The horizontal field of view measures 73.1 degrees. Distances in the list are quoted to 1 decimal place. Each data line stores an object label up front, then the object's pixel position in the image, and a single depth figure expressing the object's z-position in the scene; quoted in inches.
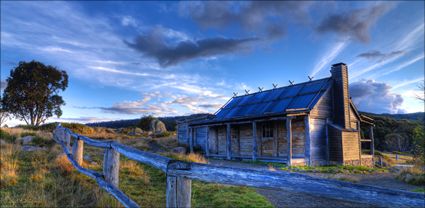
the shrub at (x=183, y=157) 503.0
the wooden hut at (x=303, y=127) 723.4
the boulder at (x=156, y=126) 1844.2
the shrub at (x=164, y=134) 1430.1
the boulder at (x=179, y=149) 924.2
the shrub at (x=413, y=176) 439.0
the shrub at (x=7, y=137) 550.0
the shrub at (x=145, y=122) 1935.3
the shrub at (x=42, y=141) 528.7
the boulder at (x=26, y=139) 531.5
